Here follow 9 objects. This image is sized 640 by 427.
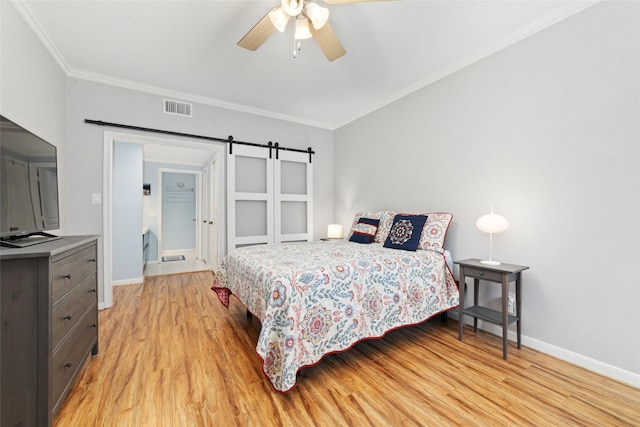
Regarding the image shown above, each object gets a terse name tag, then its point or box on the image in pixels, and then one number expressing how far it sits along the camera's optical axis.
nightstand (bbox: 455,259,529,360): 1.96
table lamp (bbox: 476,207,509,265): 2.15
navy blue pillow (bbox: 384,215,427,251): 2.61
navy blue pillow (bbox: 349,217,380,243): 3.14
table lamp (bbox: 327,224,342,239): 4.13
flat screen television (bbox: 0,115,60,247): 1.25
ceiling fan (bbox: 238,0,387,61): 1.67
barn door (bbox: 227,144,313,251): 3.77
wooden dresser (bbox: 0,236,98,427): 1.11
